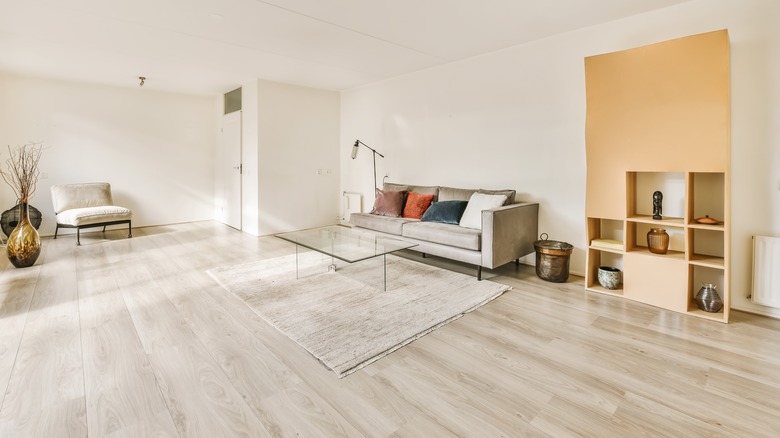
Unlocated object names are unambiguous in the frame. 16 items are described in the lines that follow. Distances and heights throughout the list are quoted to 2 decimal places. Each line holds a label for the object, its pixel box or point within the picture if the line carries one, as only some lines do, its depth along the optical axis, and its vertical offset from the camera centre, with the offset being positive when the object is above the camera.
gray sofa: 3.57 -0.24
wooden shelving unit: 2.73 +0.42
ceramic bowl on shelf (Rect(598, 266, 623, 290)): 3.35 -0.60
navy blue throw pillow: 4.31 +0.00
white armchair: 5.30 +0.10
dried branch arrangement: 5.52 +0.77
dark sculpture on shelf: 3.13 +0.07
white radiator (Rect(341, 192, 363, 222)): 6.47 +0.16
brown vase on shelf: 3.08 -0.25
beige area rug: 2.42 -0.75
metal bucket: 3.64 -0.49
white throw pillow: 4.02 +0.06
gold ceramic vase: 3.97 -0.32
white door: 6.41 +0.81
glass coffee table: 3.35 -0.31
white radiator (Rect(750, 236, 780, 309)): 2.69 -0.44
